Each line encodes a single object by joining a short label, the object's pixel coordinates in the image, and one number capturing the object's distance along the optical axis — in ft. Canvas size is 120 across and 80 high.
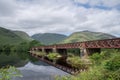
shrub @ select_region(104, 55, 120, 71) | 28.27
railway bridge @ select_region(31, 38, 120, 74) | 66.50
